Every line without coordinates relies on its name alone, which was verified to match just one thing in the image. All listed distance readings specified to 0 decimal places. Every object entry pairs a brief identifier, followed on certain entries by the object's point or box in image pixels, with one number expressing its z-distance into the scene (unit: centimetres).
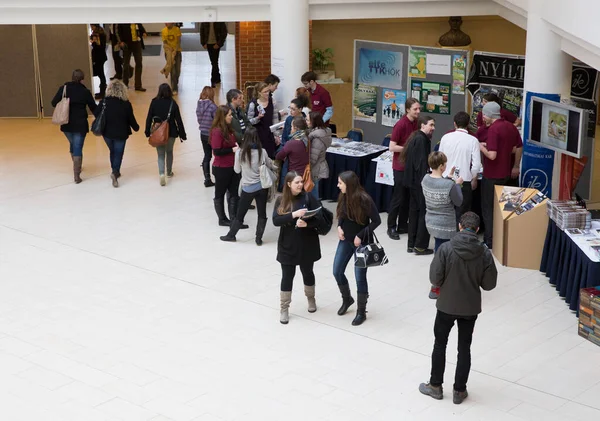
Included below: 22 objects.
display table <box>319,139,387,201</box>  1225
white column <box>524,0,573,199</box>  1123
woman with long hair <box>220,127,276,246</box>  1070
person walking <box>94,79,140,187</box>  1320
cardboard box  1014
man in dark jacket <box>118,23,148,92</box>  2117
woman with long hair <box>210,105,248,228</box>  1124
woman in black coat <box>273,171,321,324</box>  847
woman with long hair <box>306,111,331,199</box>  1141
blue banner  1133
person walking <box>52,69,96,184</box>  1340
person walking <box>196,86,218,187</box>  1266
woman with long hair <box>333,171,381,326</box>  841
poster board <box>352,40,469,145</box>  1416
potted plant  1719
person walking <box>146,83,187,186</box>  1305
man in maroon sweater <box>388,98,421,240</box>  1102
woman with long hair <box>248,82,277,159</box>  1232
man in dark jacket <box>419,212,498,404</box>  709
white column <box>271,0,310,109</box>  1392
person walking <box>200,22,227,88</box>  2169
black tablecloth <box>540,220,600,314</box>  881
